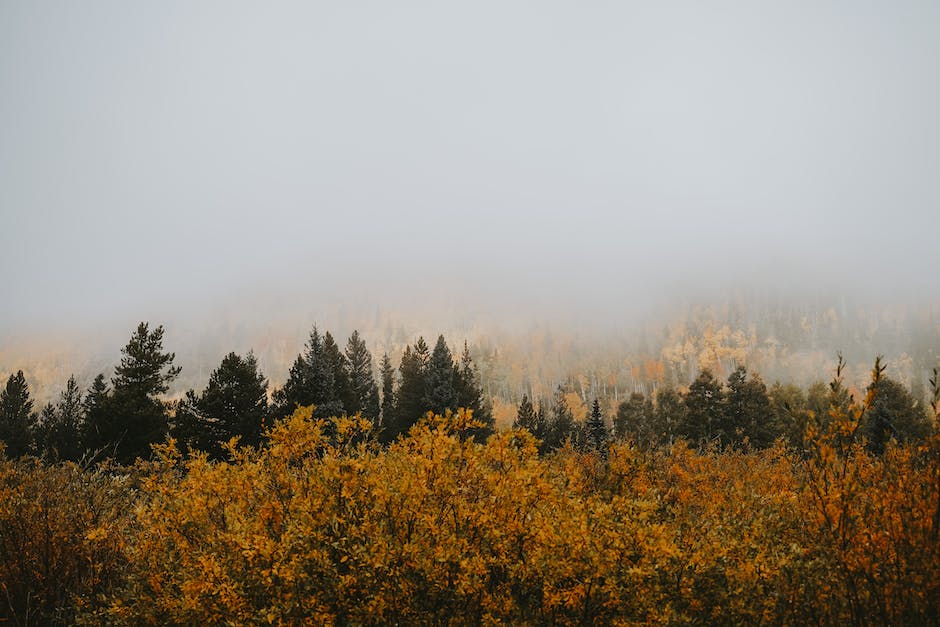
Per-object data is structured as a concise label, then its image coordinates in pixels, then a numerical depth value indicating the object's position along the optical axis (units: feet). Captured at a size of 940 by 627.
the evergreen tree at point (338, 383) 116.05
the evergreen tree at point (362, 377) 179.01
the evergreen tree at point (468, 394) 145.48
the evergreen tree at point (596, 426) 148.89
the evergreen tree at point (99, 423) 84.58
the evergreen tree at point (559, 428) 179.34
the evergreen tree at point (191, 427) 90.99
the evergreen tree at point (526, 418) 170.30
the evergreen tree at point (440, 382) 134.31
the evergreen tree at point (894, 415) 122.01
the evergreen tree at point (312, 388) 112.16
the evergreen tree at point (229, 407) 92.48
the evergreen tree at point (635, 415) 206.08
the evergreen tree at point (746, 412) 137.90
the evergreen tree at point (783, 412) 133.99
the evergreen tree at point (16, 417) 122.01
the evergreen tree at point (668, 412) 185.26
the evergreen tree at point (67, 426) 112.90
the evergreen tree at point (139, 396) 85.15
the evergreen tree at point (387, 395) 175.44
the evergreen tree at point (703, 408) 141.18
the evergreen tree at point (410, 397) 140.71
